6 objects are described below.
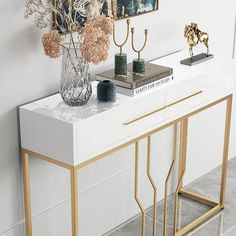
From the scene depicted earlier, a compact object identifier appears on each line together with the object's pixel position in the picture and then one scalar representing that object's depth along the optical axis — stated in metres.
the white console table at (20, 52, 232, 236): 2.45
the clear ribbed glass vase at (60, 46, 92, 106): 2.52
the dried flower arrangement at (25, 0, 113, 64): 2.44
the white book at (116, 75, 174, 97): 2.72
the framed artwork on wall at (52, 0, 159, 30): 2.62
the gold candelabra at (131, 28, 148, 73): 2.86
